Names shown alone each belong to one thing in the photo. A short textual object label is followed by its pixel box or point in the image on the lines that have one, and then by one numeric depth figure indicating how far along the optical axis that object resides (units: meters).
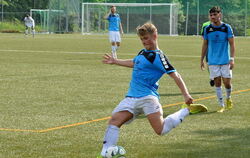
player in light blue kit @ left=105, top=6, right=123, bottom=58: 31.47
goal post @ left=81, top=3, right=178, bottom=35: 73.56
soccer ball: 7.76
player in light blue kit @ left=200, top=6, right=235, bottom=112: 13.11
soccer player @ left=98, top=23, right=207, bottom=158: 7.91
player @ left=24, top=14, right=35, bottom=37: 65.62
